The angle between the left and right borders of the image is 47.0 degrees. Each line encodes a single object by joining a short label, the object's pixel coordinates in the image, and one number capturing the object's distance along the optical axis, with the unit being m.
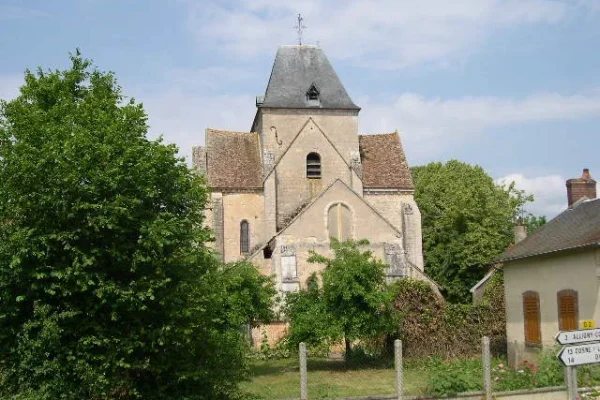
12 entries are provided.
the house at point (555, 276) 16.23
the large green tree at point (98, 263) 10.02
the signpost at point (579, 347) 9.88
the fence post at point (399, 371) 11.60
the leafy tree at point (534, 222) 58.49
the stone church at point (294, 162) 35.38
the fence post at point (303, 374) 11.33
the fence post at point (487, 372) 12.20
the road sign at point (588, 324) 10.31
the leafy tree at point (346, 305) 19.44
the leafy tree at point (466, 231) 37.47
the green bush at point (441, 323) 21.19
